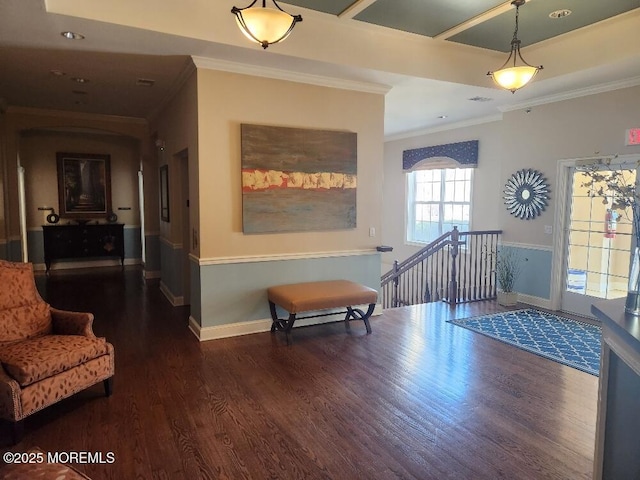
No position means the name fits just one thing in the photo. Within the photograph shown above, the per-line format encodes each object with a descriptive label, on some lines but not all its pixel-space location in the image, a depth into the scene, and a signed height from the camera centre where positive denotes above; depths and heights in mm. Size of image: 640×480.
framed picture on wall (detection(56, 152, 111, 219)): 8445 +388
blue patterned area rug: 4004 -1411
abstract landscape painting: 4492 +298
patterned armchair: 2559 -997
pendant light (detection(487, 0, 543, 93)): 3889 +1237
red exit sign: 4770 +824
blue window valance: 7266 +948
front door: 5156 -565
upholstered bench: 4215 -960
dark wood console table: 8219 -764
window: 7707 +89
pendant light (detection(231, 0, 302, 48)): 2811 +1237
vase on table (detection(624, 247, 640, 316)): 1868 -371
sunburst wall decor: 5828 +196
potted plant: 6000 -978
